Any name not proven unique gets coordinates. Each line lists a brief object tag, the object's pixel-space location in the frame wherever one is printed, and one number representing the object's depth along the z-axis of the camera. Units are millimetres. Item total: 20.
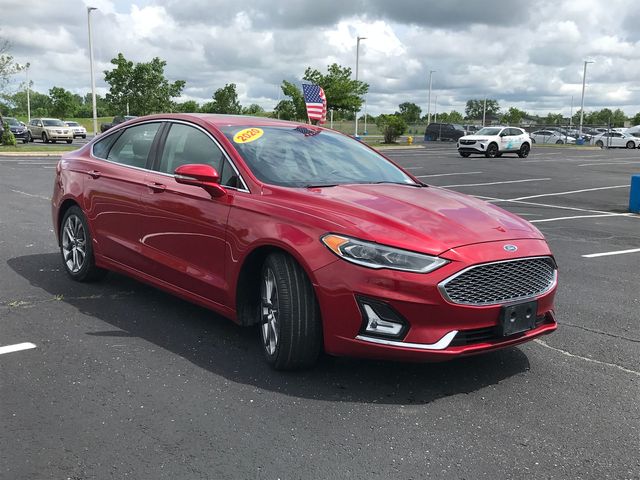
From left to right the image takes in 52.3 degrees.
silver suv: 38938
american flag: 23297
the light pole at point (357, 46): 46750
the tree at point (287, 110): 48312
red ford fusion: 3477
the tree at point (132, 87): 50906
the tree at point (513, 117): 98138
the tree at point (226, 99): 60844
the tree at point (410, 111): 105262
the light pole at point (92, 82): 38438
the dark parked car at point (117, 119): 39438
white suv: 31922
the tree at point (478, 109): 124088
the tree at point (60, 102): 86938
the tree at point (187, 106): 62719
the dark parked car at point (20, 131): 38781
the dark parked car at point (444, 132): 56281
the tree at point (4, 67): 34344
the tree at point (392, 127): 45062
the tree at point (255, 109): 80062
